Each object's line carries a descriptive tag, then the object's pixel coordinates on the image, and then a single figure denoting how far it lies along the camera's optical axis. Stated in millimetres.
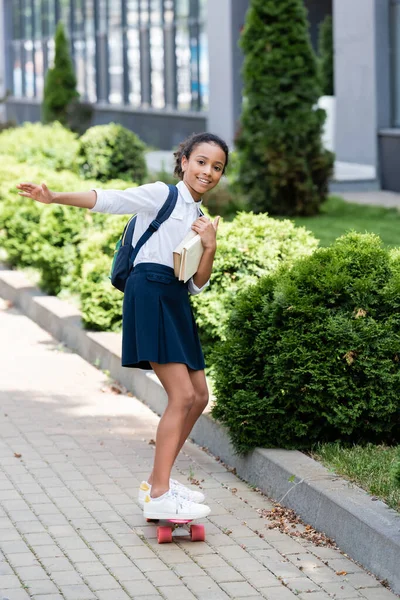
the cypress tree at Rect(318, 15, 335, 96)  26906
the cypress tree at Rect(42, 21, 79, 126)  28328
